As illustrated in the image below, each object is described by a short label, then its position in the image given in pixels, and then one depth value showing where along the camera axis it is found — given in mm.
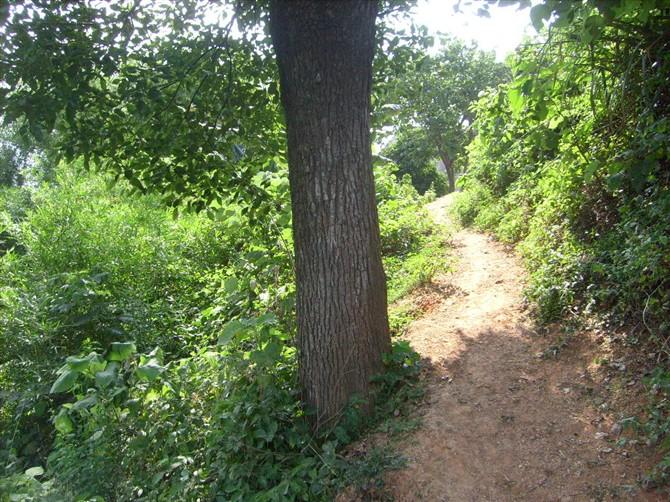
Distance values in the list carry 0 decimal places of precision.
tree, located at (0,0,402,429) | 3035
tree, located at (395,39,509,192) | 23312
